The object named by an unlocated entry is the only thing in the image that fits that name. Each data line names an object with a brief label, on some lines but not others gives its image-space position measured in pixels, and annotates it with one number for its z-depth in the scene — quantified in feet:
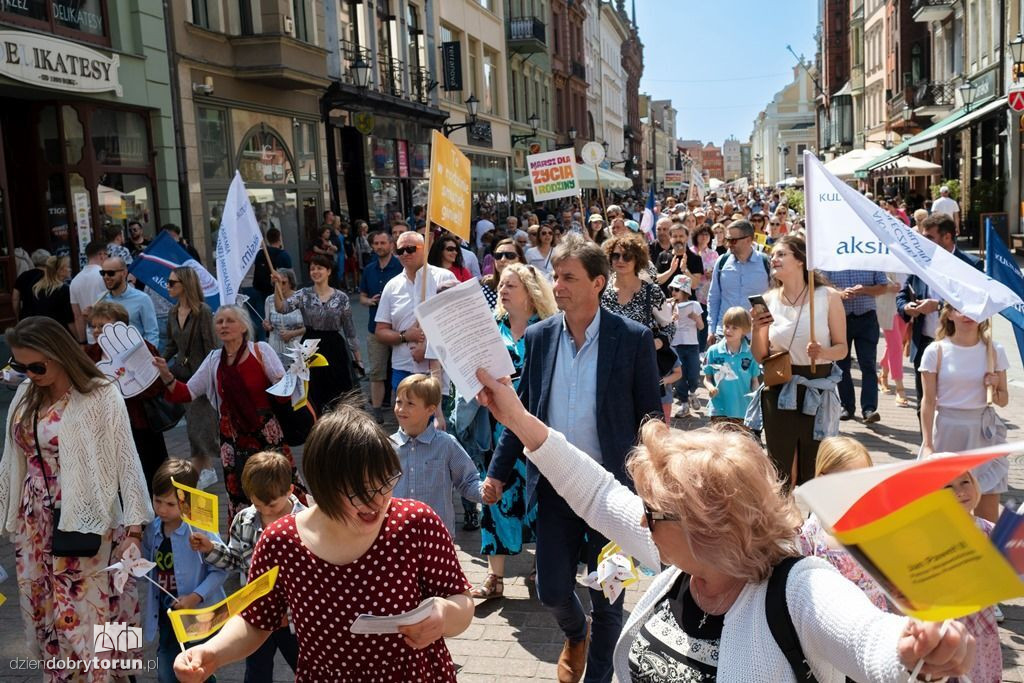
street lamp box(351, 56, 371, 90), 66.59
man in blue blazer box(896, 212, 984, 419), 24.19
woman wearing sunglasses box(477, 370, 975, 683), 5.87
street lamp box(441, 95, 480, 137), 90.12
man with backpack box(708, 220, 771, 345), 26.73
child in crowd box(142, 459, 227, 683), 12.93
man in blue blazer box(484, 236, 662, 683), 12.65
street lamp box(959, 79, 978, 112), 89.61
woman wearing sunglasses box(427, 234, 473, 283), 28.37
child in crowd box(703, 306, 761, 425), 23.62
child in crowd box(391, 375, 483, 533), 15.74
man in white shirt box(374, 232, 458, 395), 23.09
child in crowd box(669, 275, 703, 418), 29.27
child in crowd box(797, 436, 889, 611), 8.89
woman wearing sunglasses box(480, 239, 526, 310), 25.81
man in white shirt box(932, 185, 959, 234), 60.64
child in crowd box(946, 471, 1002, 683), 9.32
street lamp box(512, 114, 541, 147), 123.65
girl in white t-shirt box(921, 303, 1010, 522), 16.30
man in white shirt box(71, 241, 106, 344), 28.63
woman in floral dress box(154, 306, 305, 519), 17.88
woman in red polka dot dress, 8.05
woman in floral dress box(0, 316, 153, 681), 12.92
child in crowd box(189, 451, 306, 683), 12.41
